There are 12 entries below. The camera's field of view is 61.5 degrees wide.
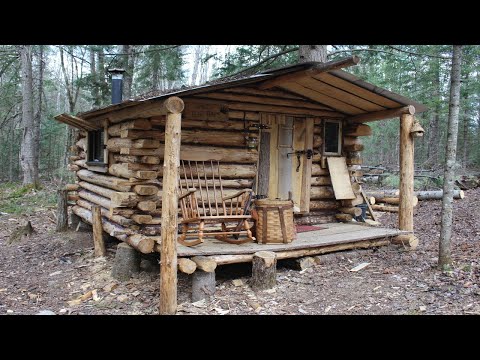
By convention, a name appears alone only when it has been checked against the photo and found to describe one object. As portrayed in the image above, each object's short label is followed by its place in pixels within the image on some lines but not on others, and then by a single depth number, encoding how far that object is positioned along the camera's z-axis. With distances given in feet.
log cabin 20.75
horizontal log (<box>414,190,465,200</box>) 39.47
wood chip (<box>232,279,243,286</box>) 19.28
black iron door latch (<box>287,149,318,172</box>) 27.53
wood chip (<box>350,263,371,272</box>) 21.05
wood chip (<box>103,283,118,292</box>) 20.27
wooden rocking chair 19.93
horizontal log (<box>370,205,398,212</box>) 33.52
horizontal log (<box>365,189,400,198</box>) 38.01
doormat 25.53
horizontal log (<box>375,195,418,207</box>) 35.90
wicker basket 21.12
